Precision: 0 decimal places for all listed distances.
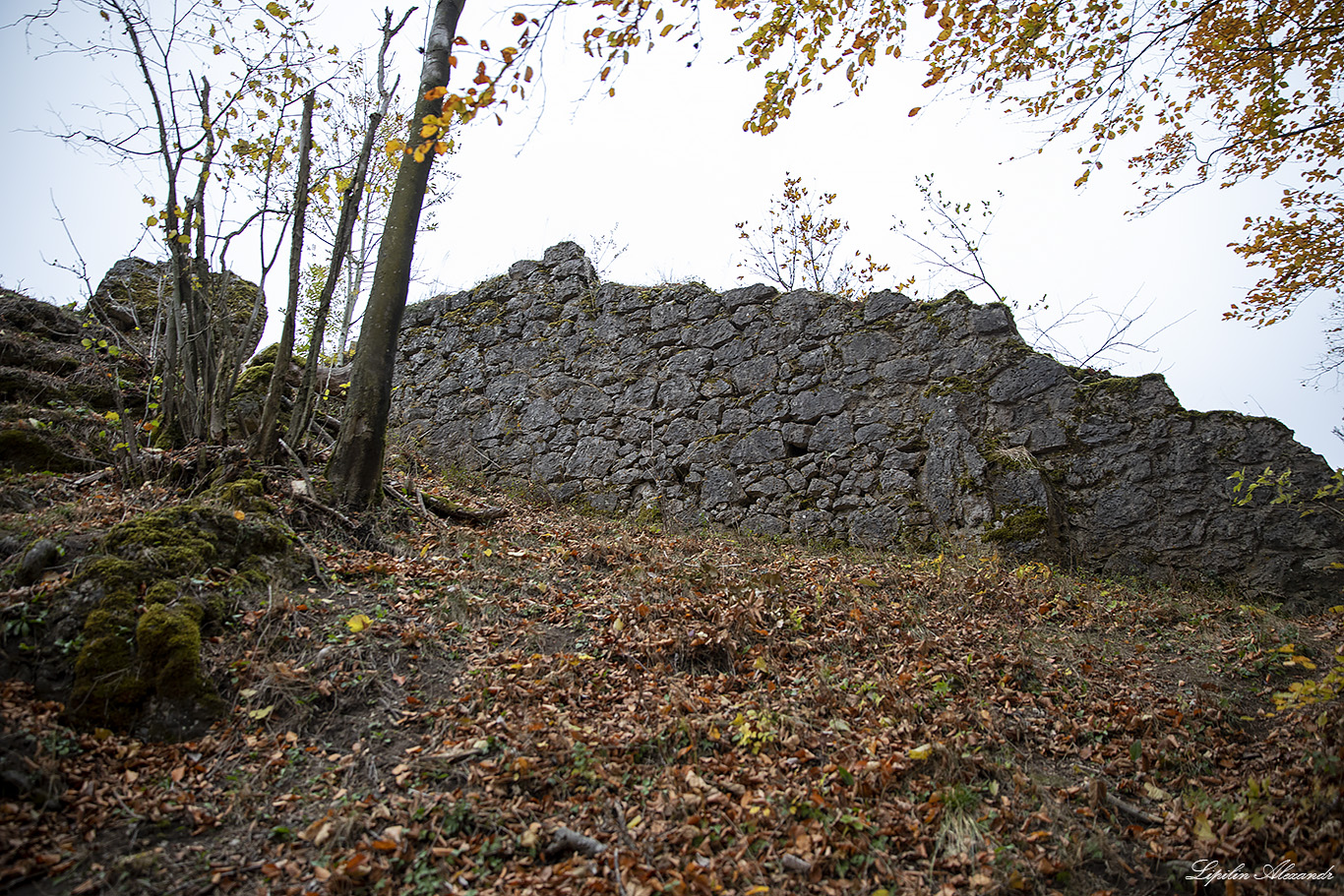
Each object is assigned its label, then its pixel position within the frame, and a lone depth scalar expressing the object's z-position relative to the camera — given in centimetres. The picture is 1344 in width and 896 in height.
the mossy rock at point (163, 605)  285
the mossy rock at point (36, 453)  456
